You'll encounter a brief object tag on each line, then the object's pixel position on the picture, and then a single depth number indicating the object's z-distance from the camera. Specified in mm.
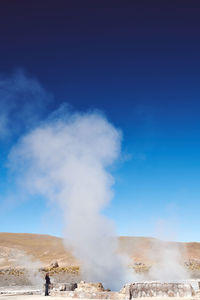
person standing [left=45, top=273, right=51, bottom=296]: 17145
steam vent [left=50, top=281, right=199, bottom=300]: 14469
